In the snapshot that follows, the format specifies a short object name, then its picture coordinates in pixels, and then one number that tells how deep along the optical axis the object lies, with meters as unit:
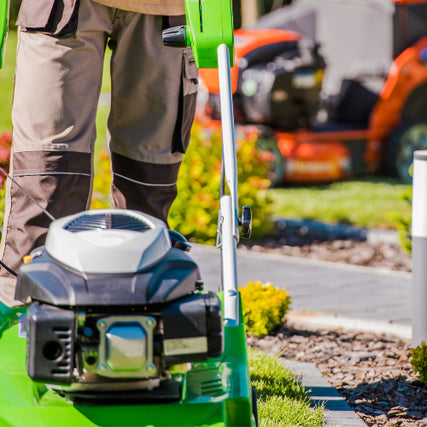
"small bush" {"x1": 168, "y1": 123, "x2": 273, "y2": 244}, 9.31
